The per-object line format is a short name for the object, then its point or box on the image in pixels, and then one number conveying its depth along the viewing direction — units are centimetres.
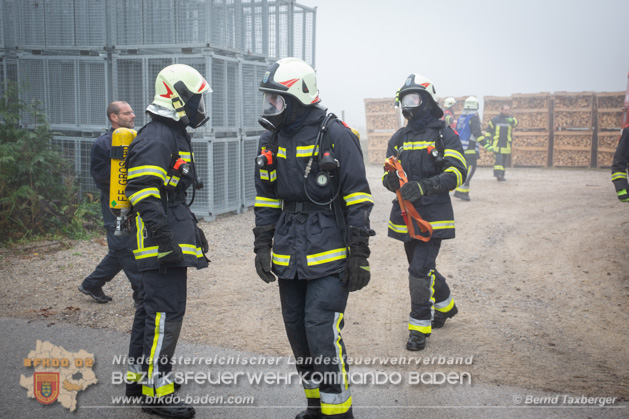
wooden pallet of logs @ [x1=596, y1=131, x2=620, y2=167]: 1955
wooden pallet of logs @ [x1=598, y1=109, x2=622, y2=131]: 1962
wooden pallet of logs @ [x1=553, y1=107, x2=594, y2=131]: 2020
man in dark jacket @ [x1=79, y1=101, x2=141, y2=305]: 586
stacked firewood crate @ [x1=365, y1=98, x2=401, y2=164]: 2278
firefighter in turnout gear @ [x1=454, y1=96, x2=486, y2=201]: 1366
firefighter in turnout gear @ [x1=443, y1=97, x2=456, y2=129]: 1455
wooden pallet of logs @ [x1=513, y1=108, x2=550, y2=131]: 2077
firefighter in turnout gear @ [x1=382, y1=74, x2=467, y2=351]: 511
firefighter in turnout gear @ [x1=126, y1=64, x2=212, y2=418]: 380
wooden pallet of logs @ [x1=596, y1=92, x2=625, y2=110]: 1977
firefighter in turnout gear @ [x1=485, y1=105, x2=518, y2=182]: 1630
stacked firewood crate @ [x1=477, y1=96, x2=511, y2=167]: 2159
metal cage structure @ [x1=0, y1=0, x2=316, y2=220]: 1048
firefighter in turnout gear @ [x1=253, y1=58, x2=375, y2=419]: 350
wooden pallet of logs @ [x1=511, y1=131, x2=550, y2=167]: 2070
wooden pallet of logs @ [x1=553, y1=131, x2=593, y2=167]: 2012
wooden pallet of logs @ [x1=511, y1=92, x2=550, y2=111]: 2088
